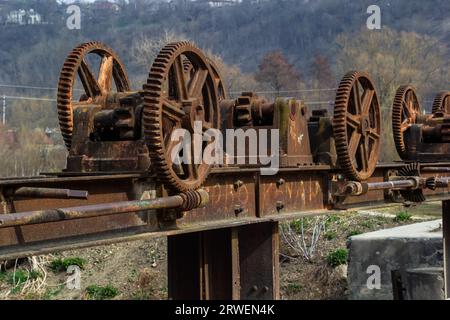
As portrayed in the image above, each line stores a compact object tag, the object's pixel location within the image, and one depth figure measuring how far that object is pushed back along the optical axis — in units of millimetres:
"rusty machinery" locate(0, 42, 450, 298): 5832
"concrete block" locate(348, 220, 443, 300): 17812
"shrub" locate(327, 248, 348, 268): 20828
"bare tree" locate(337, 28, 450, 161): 43375
